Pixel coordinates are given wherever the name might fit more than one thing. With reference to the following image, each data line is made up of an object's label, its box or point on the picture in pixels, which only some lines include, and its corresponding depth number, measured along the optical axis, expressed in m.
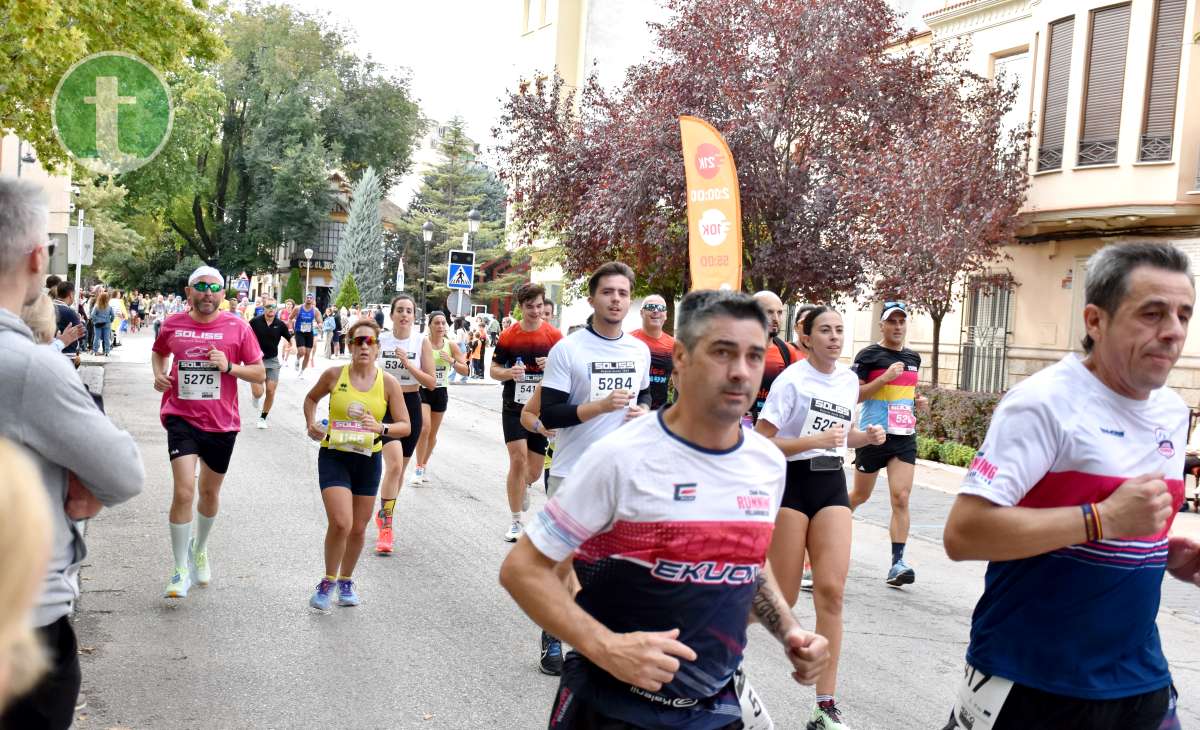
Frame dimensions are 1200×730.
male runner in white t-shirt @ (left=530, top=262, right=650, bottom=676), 6.79
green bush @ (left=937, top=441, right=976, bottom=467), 18.50
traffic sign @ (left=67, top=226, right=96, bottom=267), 29.33
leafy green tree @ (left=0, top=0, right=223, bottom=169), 18.02
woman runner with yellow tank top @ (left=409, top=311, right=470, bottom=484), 13.66
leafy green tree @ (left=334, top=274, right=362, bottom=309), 69.24
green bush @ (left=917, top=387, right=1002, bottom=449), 18.70
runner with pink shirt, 7.97
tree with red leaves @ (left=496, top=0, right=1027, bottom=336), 22.47
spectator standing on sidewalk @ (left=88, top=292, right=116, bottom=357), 34.84
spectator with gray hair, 2.95
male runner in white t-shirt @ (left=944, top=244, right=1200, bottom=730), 3.13
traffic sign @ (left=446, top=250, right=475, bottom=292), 29.34
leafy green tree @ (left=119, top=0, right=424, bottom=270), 69.06
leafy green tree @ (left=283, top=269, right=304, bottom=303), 77.94
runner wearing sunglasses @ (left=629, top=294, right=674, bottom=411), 8.97
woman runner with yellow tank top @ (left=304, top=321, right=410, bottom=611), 7.61
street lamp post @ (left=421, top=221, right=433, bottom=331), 37.44
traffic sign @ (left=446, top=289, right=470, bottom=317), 29.09
